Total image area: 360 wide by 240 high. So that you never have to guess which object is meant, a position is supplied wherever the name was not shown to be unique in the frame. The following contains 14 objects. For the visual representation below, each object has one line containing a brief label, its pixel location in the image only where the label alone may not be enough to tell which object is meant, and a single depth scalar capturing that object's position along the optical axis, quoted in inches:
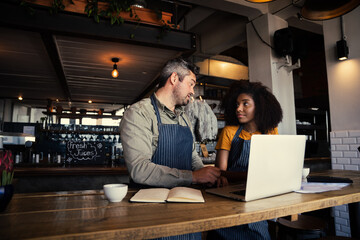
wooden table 26.5
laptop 36.9
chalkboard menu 148.1
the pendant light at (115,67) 175.8
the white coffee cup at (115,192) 39.0
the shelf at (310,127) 222.7
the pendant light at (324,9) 77.2
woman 79.4
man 55.1
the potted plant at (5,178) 34.0
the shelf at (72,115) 275.5
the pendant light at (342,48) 129.7
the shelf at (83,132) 241.4
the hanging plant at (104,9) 115.3
